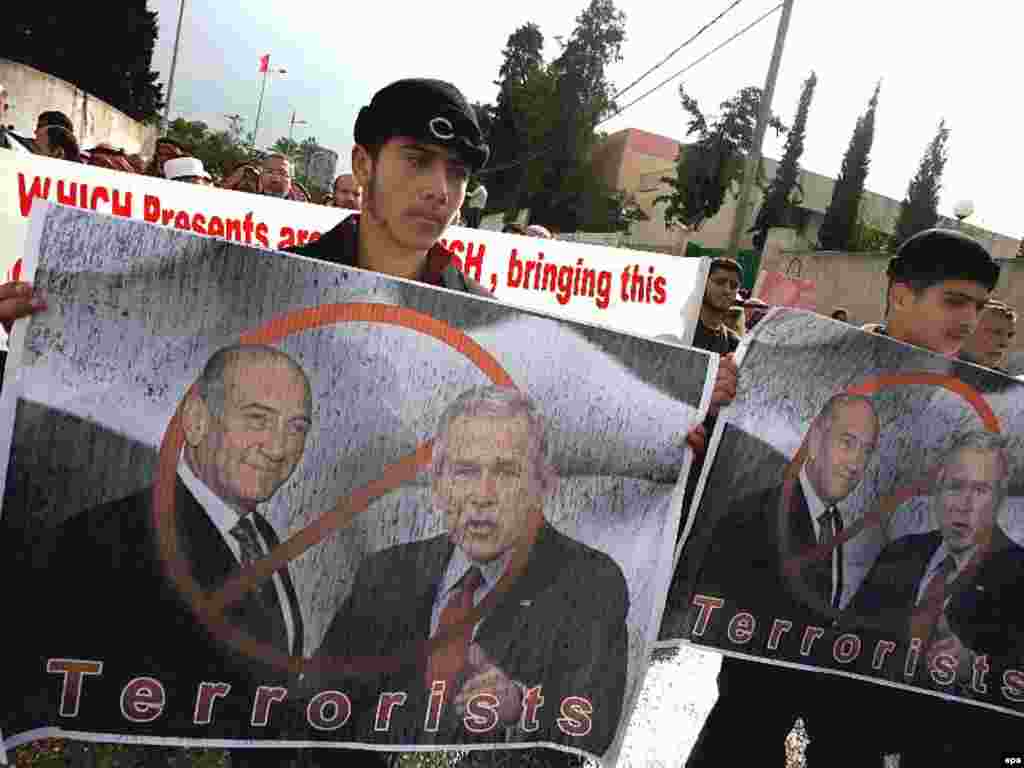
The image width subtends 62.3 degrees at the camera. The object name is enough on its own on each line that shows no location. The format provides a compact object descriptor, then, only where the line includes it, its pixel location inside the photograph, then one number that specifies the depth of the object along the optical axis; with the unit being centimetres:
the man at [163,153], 742
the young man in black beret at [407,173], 190
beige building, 4929
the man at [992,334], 379
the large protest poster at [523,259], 469
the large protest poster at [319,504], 152
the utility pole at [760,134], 1266
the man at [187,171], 623
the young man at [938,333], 231
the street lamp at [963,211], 1359
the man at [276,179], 697
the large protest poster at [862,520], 209
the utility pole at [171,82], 3384
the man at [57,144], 528
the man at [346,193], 696
